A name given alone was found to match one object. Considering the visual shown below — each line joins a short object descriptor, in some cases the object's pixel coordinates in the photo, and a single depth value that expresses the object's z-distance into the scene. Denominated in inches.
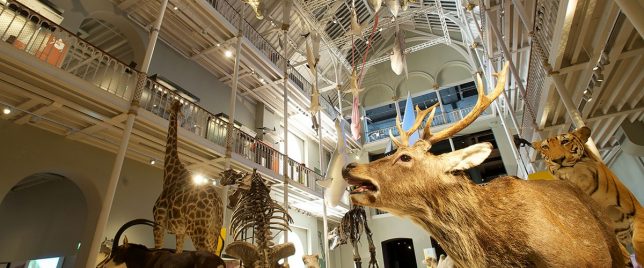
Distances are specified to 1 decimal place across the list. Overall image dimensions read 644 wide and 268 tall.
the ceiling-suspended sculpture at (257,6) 246.1
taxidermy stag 31.4
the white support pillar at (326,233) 340.4
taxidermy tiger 57.1
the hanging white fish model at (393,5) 283.6
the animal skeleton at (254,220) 95.3
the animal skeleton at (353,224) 214.7
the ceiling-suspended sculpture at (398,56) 356.2
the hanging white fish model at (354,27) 327.9
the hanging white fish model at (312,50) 315.3
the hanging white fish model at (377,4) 279.2
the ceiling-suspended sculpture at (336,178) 232.7
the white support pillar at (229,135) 222.9
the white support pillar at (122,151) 142.9
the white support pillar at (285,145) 285.3
